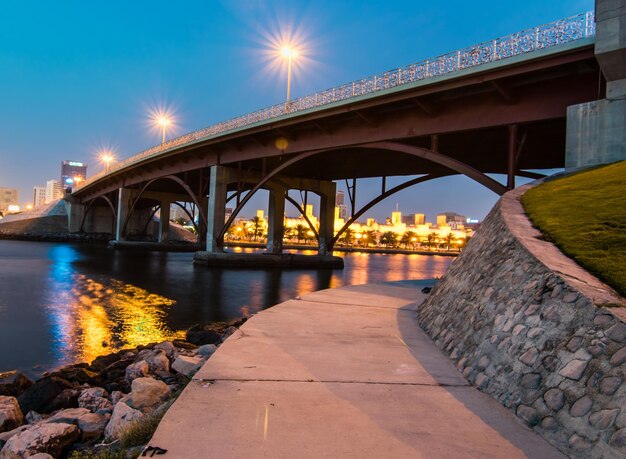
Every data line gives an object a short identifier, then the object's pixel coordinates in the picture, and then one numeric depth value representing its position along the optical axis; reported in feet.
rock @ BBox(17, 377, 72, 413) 22.54
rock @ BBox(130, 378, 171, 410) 18.30
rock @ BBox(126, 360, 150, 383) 24.29
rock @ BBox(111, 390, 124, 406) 21.30
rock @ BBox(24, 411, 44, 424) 20.64
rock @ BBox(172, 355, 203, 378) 22.74
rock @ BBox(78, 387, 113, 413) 21.07
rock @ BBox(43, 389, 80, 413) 21.76
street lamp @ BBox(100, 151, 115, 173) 301.22
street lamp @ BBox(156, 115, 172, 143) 197.90
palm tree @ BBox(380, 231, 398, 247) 561.43
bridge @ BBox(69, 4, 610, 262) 54.49
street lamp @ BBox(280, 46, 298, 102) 116.98
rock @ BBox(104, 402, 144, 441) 15.99
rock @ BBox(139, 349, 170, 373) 25.46
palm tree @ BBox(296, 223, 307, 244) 494.59
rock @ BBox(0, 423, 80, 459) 14.99
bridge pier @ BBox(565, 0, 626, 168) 43.21
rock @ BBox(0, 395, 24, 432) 19.10
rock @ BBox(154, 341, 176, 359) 29.86
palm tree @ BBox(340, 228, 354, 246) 478.47
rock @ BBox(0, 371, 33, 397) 25.06
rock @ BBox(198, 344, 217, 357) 27.73
